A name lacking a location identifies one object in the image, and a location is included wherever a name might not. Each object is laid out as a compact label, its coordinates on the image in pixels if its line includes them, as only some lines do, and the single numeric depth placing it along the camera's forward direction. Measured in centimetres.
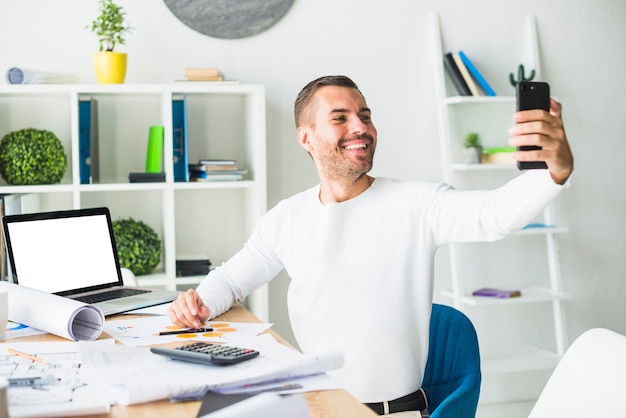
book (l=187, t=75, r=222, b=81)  311
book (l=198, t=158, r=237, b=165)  311
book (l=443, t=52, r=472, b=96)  355
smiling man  187
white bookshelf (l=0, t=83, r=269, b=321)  300
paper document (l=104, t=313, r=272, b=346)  154
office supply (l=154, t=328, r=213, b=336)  162
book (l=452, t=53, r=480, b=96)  354
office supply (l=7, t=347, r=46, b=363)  134
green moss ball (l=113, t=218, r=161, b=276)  301
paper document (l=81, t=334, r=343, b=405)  112
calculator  124
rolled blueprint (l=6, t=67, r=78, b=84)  293
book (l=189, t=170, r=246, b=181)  310
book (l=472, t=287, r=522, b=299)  354
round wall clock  329
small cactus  364
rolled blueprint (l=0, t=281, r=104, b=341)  153
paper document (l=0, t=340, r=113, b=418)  106
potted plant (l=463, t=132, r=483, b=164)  358
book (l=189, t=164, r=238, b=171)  311
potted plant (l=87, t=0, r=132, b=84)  302
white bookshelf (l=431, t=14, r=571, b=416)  353
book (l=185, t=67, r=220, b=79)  311
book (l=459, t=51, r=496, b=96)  356
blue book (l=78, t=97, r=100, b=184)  300
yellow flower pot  302
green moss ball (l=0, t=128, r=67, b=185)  290
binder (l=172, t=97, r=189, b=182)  305
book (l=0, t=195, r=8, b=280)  256
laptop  199
